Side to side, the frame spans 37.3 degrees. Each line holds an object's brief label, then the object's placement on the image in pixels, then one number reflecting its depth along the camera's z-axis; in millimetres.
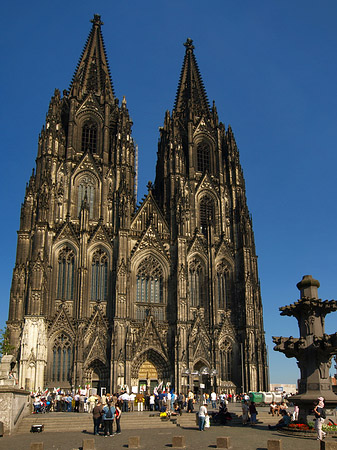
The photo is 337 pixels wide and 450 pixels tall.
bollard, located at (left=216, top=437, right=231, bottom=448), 17875
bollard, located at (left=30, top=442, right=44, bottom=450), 16453
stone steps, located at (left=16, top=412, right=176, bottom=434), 26002
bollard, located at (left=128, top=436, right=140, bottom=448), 18719
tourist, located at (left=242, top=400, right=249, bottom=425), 26938
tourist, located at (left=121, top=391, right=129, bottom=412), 31266
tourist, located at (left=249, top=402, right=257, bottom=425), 26766
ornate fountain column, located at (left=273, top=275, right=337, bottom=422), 21938
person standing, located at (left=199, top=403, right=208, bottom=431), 23891
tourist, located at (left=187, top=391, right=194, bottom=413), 32188
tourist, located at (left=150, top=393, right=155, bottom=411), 35959
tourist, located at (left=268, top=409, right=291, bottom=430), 22969
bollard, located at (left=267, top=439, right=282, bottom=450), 16375
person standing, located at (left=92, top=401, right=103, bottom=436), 22719
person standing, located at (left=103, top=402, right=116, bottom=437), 22219
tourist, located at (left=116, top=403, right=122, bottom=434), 23578
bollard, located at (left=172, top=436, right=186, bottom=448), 18375
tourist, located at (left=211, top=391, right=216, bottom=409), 38019
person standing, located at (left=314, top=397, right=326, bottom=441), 18312
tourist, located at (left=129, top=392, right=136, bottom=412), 35344
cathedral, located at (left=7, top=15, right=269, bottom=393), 45469
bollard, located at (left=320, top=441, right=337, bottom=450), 15055
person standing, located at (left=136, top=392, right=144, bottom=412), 35488
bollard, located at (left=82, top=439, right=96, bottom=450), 17597
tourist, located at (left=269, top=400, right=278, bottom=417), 31139
